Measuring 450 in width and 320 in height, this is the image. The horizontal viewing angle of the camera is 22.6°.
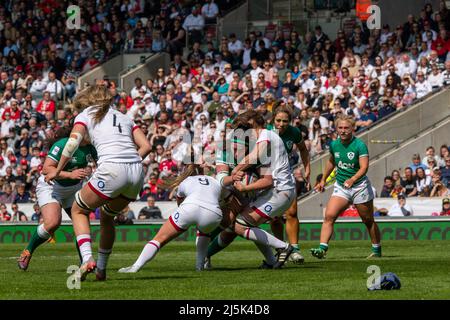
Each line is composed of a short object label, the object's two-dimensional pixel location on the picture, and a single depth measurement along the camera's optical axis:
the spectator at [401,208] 25.45
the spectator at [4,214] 29.86
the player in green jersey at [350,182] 17.33
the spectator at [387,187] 26.47
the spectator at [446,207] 24.78
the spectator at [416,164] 26.70
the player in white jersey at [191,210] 12.96
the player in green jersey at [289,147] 16.52
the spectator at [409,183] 26.34
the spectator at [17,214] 29.78
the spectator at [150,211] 27.72
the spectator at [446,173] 26.08
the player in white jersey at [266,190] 14.04
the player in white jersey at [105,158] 12.10
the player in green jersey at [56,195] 15.10
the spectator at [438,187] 25.77
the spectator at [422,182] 26.06
